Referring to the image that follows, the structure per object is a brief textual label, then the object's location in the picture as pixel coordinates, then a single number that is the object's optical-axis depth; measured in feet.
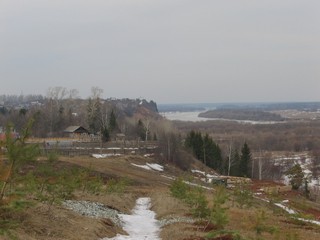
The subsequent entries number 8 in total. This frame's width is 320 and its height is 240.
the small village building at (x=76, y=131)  214.07
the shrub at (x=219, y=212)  38.01
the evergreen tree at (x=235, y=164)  218.59
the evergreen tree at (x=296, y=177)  160.39
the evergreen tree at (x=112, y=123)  241.96
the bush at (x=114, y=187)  74.42
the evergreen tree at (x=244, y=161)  215.92
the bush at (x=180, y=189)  58.45
